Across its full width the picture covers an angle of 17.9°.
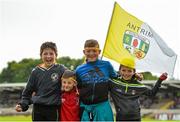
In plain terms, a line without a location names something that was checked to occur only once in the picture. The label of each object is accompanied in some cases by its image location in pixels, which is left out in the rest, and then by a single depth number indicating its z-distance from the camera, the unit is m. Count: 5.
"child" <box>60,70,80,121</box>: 8.05
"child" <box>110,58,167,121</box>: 8.09
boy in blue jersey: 8.05
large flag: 9.48
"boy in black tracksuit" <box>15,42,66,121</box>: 8.05
